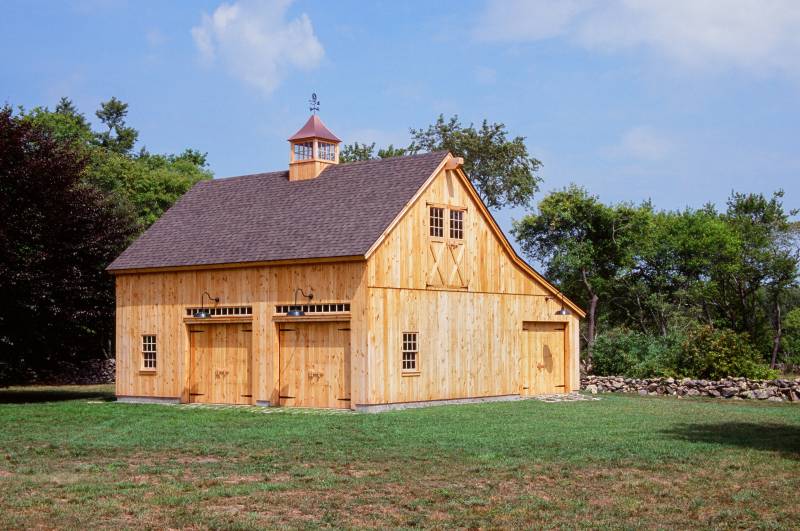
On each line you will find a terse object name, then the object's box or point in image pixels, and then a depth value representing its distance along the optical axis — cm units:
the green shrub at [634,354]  3531
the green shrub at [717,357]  3344
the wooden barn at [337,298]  2725
